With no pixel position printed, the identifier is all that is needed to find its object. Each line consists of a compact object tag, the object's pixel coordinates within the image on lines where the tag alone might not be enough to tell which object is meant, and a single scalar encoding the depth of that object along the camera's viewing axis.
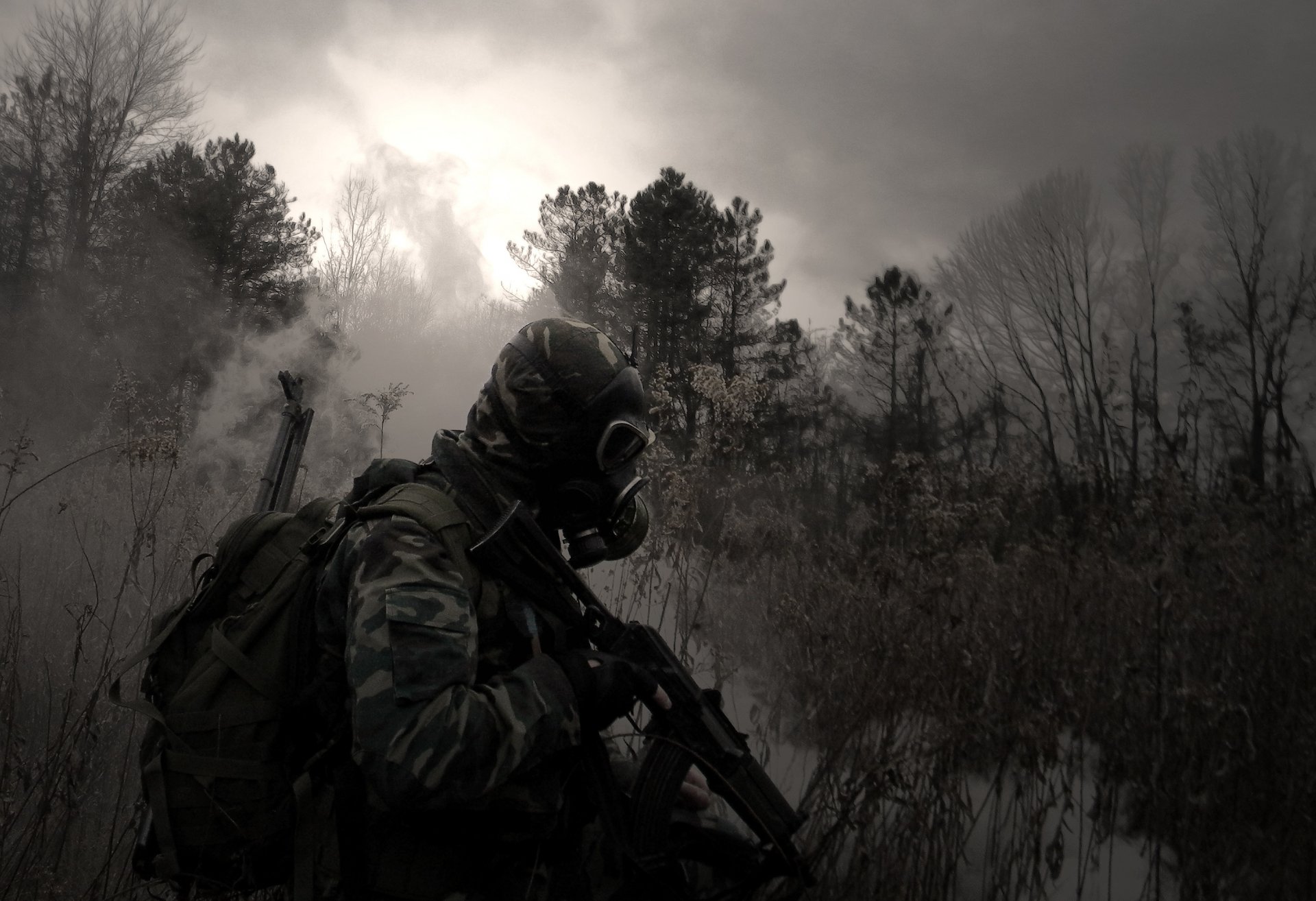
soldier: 1.22
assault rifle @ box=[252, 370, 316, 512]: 2.29
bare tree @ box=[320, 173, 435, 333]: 25.36
